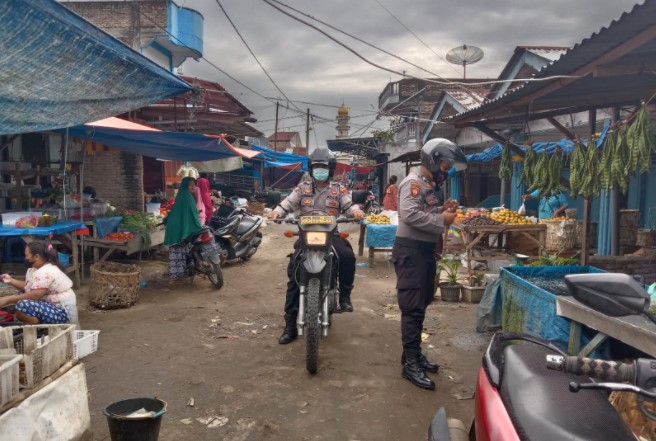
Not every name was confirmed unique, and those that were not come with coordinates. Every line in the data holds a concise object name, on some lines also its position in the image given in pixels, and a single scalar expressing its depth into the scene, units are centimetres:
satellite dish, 1405
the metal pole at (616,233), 654
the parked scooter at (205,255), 776
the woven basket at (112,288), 643
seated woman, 454
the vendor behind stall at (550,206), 999
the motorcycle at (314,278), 429
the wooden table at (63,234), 642
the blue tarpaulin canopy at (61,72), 316
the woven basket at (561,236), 874
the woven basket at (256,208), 2045
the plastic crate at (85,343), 432
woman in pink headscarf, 995
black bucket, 296
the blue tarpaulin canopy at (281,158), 1982
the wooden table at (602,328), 276
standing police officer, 417
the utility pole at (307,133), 3195
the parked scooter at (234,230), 938
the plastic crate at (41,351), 276
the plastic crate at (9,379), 253
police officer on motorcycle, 516
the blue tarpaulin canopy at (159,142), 720
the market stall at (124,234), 833
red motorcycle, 149
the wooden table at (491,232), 842
